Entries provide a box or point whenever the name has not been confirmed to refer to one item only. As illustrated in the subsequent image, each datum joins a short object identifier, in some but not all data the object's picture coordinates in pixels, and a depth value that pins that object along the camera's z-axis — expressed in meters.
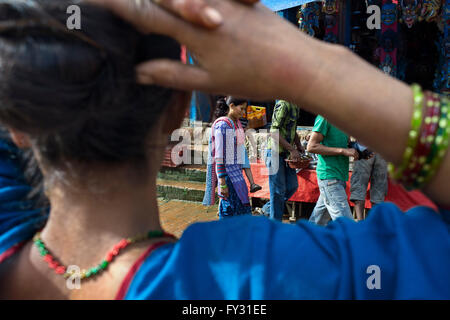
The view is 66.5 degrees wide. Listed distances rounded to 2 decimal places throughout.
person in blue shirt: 0.63
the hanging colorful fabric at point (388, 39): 6.43
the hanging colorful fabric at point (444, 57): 6.05
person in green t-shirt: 3.46
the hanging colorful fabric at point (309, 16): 7.05
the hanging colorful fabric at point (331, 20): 6.89
